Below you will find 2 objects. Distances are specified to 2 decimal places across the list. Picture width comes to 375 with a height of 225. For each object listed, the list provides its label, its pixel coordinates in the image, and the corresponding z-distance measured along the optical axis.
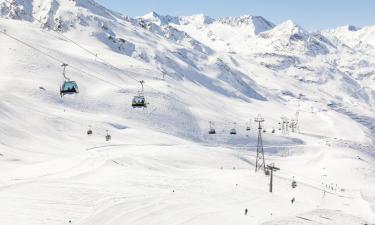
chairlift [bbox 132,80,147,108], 73.75
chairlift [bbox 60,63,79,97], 64.62
